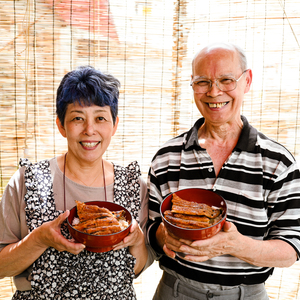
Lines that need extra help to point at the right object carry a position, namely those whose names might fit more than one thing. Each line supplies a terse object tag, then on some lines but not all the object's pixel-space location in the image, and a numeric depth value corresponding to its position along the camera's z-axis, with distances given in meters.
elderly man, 1.56
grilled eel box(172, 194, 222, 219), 1.35
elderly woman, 1.57
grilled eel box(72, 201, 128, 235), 1.34
